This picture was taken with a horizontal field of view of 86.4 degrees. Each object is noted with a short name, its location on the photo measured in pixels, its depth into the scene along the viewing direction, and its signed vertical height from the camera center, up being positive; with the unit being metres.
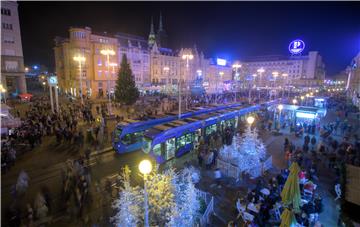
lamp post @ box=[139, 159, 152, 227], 5.04 -2.12
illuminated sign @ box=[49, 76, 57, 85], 27.33 +0.67
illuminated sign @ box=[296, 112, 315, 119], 22.16 -3.26
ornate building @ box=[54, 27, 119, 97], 42.81 +5.80
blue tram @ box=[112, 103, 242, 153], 14.91 -3.84
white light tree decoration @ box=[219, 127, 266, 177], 12.65 -4.71
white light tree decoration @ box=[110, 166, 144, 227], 6.74 -4.38
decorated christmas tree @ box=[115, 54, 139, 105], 33.38 -0.26
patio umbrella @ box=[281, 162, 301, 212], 8.09 -4.33
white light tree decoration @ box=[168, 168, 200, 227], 7.02 -4.69
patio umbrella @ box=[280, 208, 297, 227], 6.90 -4.73
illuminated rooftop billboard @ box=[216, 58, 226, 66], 87.12 +11.47
